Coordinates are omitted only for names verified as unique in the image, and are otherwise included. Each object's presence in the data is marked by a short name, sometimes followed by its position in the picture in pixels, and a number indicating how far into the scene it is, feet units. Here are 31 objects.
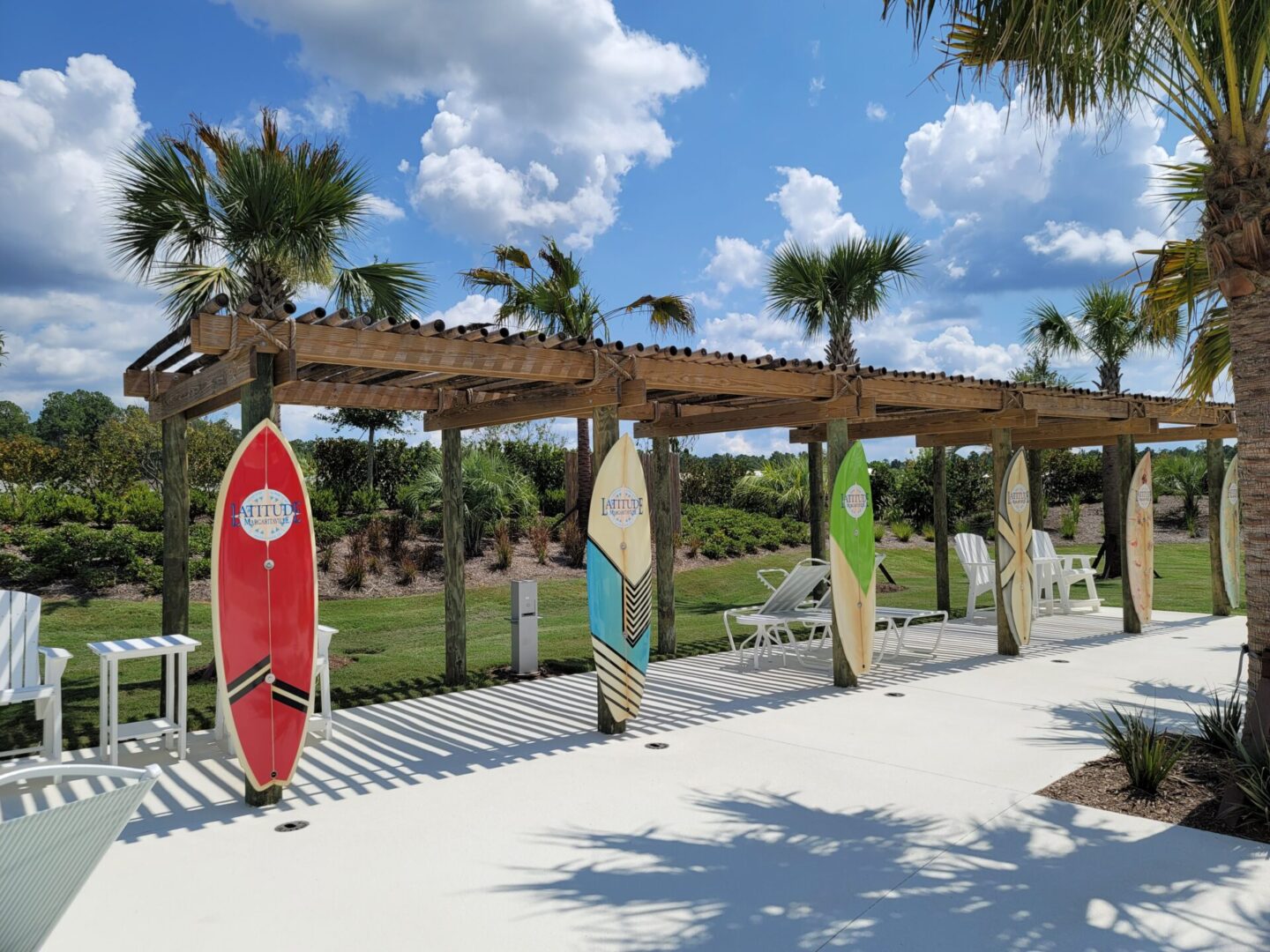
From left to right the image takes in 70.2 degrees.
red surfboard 15.85
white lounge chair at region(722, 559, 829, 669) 29.67
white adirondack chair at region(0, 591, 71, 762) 17.47
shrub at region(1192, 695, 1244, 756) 16.97
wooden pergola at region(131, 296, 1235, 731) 16.96
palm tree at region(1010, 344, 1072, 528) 72.79
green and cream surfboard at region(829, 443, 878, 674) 25.80
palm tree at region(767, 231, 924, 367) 45.75
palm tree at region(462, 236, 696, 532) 50.70
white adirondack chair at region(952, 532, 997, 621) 41.16
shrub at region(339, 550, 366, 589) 48.91
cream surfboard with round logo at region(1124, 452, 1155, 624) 35.70
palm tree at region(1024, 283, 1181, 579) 56.29
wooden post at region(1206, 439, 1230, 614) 40.37
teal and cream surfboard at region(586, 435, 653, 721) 20.86
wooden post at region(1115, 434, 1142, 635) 35.86
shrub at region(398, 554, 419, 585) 50.52
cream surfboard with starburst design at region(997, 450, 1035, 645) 31.19
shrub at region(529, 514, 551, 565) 55.98
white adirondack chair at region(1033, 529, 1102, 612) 42.50
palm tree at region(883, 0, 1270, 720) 15.96
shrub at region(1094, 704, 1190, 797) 15.67
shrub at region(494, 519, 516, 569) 53.72
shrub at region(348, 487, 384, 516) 58.59
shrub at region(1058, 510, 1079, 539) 73.71
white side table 17.90
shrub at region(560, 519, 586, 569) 57.06
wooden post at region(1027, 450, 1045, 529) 48.11
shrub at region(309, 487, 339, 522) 56.34
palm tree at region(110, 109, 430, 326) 27.68
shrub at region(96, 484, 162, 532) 50.37
